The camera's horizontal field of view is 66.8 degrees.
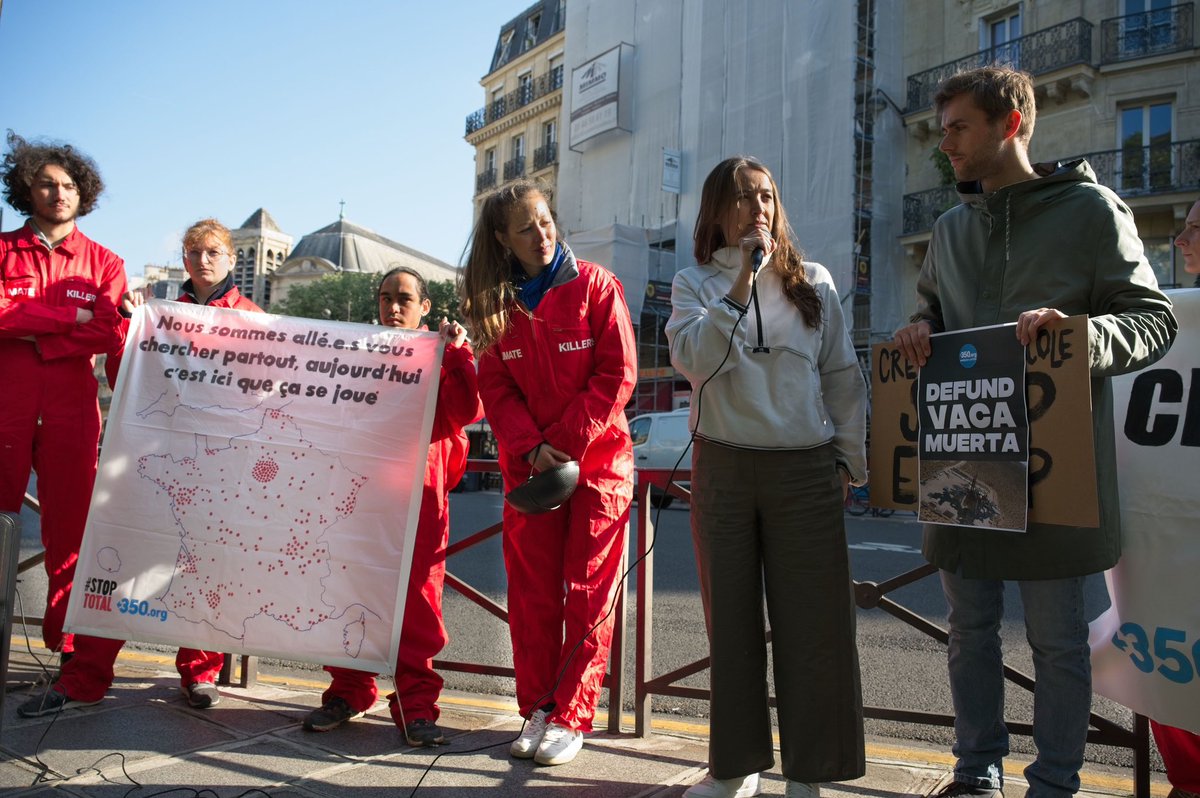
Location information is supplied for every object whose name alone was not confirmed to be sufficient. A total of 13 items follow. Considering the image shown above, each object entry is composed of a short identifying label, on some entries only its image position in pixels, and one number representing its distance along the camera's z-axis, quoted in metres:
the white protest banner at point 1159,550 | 2.48
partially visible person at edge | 2.55
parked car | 16.73
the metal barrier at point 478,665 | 3.38
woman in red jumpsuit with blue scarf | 3.04
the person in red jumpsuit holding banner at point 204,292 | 3.63
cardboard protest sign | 2.16
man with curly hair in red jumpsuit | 3.57
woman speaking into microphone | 2.51
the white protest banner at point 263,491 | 3.35
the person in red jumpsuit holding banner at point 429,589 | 3.30
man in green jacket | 2.29
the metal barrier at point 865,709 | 2.74
